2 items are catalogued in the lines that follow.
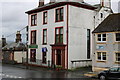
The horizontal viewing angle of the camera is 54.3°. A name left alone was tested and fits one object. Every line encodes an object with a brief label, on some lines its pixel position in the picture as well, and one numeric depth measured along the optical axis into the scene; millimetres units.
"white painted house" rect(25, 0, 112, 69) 18501
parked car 12055
